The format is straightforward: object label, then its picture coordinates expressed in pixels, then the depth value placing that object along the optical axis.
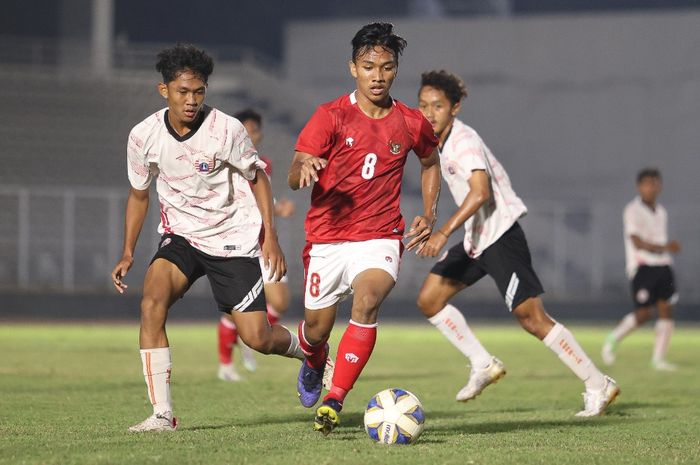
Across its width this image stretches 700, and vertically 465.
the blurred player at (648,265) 29.14
